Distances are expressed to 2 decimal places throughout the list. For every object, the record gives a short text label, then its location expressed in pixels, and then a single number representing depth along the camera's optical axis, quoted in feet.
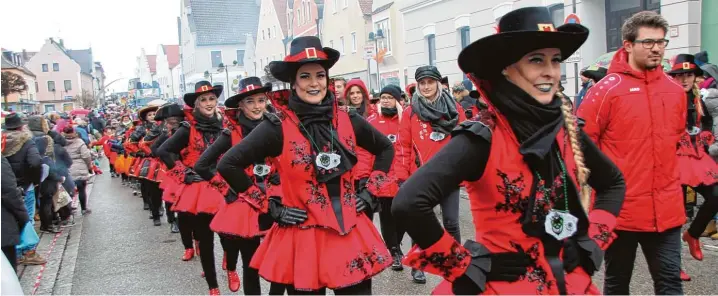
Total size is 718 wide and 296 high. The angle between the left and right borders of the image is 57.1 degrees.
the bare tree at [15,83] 93.38
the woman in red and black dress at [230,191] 18.40
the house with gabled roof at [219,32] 233.35
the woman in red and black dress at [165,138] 25.82
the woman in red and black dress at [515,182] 8.20
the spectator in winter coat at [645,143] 13.92
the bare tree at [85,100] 228.02
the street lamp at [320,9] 134.02
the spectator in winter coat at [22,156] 25.75
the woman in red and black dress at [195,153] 22.12
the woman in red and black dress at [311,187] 13.12
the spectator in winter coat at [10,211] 19.48
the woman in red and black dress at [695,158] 19.99
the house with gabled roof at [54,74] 293.02
